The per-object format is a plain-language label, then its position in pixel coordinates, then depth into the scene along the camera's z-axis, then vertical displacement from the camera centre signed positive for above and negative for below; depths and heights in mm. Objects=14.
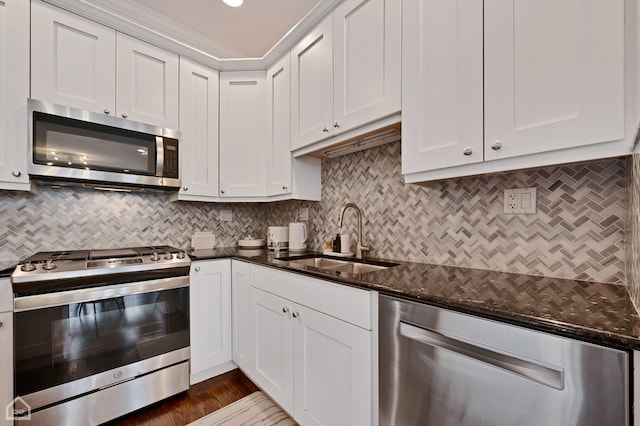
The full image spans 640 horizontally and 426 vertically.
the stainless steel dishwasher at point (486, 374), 633 -439
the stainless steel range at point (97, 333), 1401 -684
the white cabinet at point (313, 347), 1147 -659
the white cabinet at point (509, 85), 832 +455
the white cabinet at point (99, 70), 1674 +950
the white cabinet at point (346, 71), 1410 +830
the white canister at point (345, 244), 1927 -215
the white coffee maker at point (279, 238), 2443 -222
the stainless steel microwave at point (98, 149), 1647 +421
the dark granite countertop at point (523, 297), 651 -268
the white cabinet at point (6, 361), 1344 -715
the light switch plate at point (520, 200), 1212 +56
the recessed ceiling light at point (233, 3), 2039 +1541
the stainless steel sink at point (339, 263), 1698 -336
